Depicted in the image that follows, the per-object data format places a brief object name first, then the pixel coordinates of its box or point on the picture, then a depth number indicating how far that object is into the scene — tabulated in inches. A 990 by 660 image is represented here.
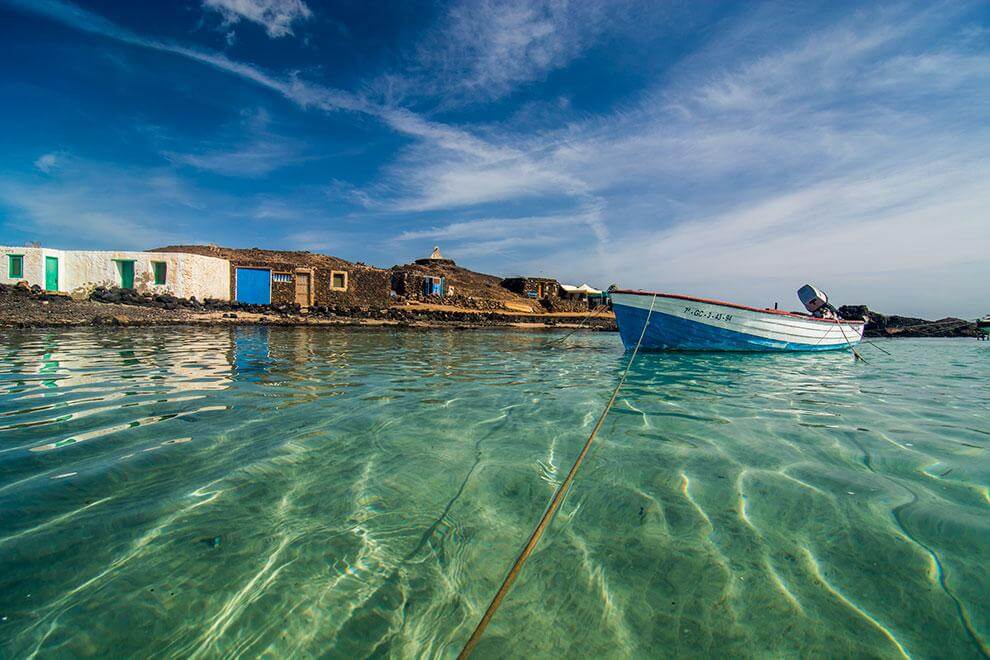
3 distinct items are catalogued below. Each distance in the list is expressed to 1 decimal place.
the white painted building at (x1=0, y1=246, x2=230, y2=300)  910.4
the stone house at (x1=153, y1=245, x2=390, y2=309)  1031.0
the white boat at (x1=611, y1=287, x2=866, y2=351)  440.8
